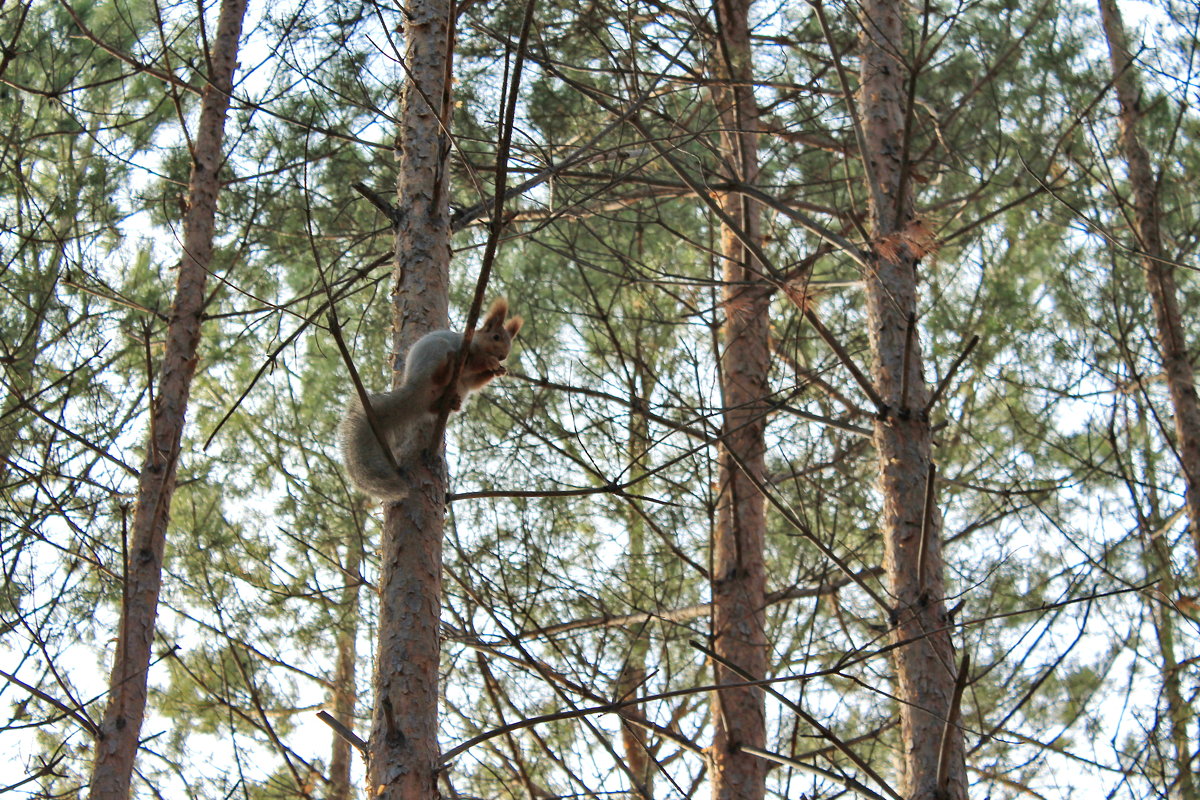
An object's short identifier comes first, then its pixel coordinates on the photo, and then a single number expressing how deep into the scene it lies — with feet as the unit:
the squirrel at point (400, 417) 19.34
